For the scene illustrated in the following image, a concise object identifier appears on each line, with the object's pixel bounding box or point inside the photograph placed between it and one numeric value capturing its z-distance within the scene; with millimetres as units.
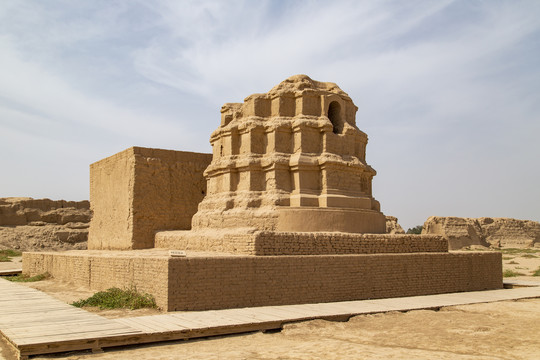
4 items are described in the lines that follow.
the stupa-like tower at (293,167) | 11180
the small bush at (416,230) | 70094
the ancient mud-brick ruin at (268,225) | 8645
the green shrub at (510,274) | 17238
